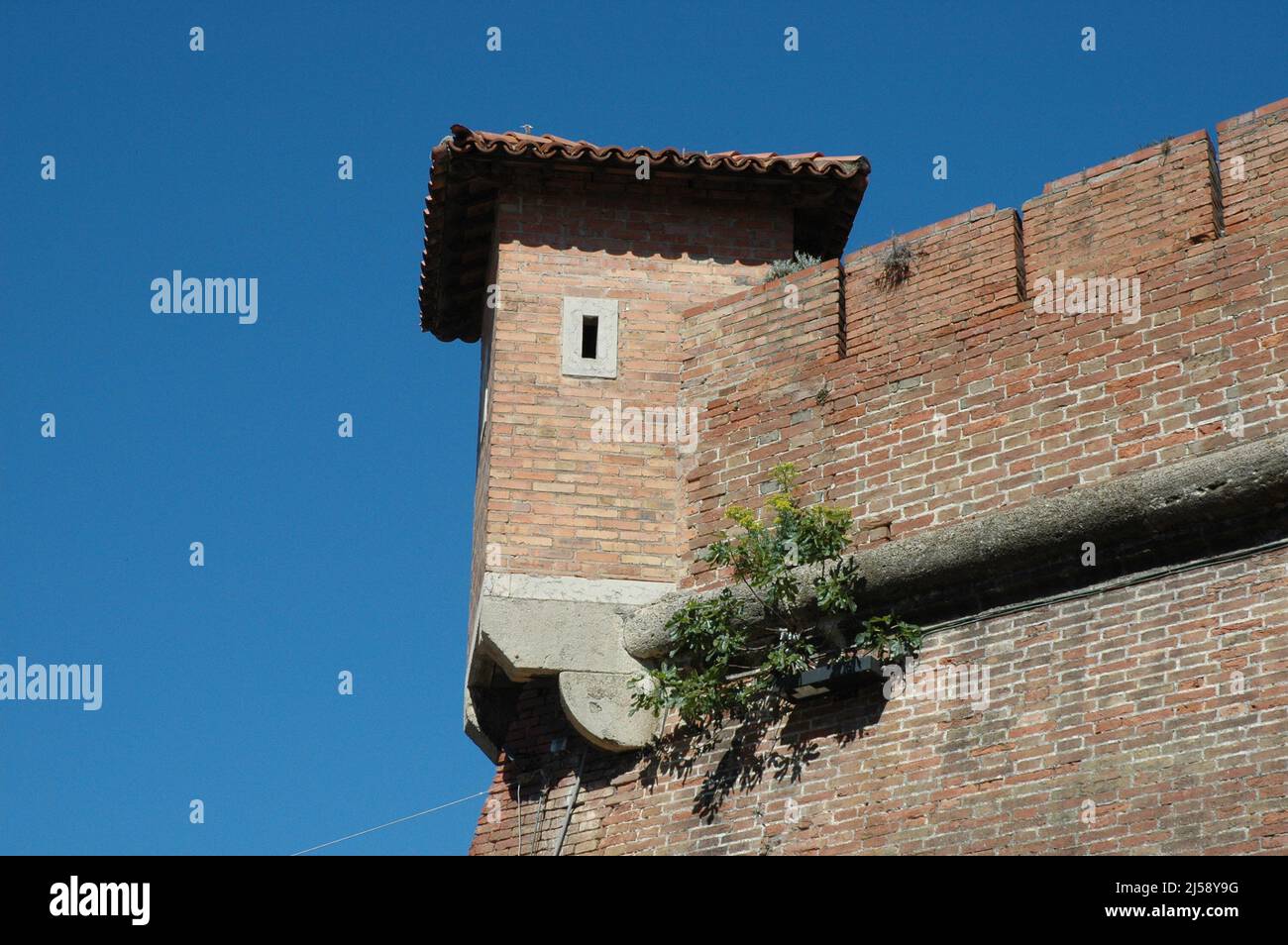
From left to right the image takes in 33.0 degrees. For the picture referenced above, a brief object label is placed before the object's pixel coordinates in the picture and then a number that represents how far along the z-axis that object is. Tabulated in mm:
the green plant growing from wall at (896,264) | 12500
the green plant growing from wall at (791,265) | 13469
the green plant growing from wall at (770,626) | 11758
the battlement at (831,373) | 10875
